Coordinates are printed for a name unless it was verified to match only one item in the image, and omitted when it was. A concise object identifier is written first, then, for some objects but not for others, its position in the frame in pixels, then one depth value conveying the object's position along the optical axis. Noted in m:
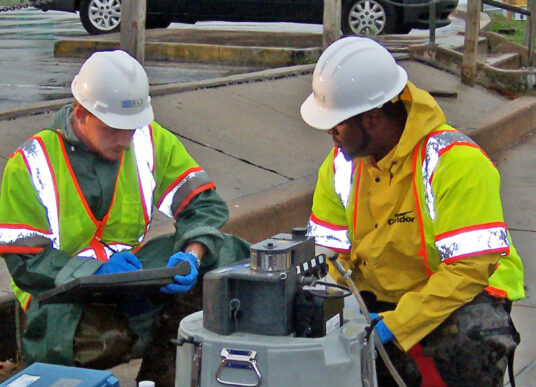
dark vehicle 13.59
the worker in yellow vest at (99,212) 3.70
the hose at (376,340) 3.21
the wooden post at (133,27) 8.69
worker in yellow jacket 3.33
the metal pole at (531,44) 12.76
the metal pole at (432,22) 11.84
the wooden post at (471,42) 10.91
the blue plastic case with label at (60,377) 3.02
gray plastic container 2.72
